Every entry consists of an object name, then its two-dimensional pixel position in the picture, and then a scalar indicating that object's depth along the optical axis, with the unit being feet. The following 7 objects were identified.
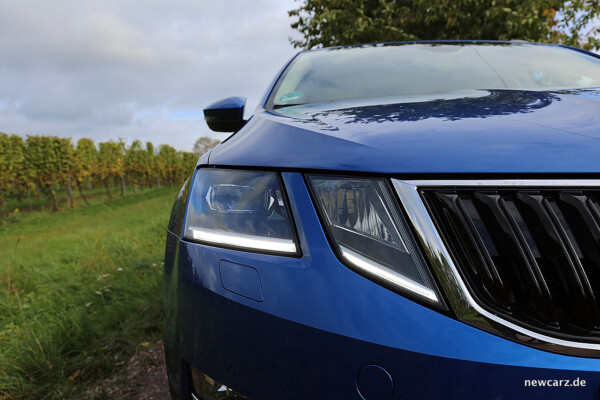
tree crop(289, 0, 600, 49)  30.19
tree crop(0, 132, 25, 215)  97.30
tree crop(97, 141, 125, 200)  131.54
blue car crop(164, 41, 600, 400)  2.68
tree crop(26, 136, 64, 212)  105.60
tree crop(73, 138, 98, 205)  116.16
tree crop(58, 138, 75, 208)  110.22
